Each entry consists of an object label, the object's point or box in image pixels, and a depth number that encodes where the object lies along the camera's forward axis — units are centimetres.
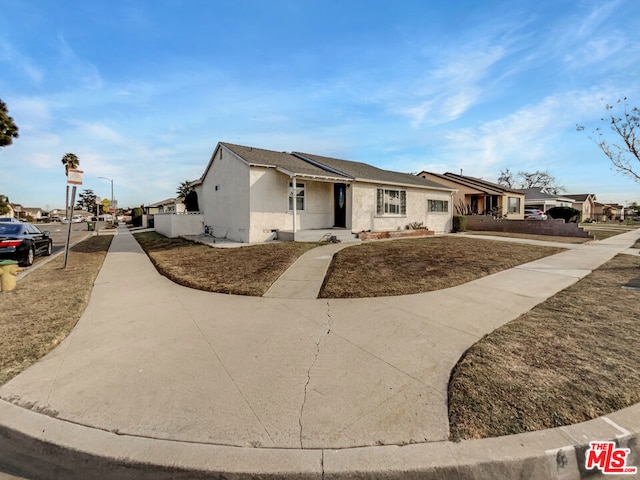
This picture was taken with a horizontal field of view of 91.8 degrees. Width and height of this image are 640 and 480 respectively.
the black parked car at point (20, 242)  969
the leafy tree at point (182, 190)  4968
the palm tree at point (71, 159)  4402
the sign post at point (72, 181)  934
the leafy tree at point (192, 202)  2442
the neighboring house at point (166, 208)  2778
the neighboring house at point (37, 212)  9648
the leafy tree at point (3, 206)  4656
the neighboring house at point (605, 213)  5294
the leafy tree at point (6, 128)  2327
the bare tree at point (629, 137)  1101
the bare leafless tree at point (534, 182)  5750
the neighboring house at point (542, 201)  3818
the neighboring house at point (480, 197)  2825
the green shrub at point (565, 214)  2853
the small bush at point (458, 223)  2252
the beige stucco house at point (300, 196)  1440
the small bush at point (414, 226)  1915
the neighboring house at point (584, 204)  4598
